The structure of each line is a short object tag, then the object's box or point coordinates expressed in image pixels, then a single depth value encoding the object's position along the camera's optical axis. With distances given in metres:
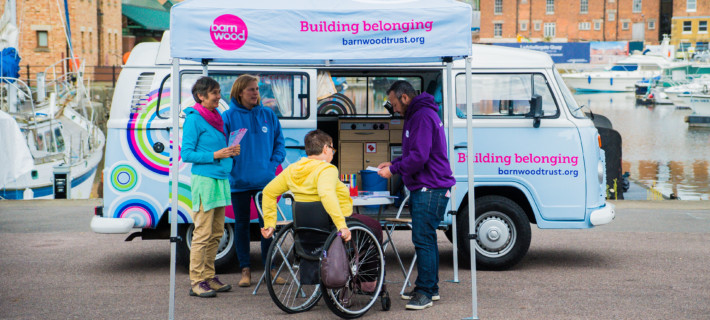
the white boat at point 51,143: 19.95
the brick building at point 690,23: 98.06
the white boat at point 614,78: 81.31
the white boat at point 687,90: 54.95
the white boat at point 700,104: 49.44
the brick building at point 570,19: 97.31
